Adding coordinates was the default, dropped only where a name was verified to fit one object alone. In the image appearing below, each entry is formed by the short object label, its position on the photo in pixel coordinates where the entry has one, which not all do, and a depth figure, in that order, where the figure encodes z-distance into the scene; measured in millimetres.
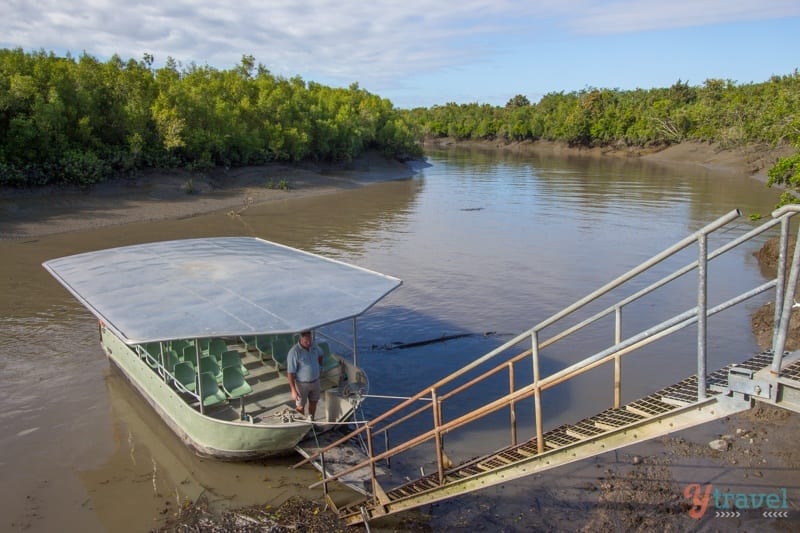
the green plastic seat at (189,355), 9659
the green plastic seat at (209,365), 9219
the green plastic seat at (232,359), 9250
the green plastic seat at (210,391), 8531
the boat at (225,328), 8109
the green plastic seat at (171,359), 9712
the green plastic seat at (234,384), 8602
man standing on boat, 8391
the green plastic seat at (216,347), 9891
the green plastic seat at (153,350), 10199
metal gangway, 4203
